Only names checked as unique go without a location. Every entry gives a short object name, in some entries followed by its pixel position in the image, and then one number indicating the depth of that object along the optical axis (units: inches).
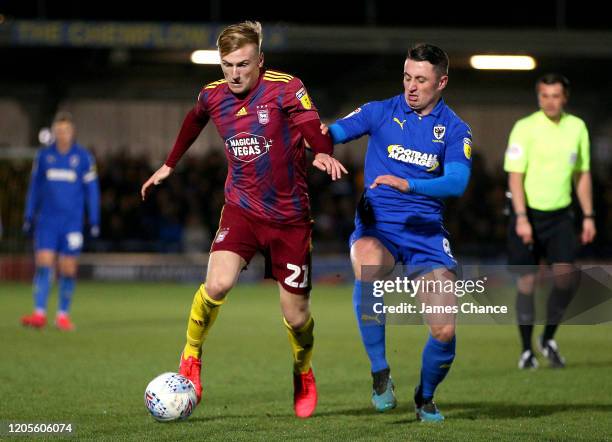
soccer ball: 435.8
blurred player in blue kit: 904.3
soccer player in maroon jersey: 462.3
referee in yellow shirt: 671.8
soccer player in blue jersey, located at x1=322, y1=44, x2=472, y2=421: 460.1
